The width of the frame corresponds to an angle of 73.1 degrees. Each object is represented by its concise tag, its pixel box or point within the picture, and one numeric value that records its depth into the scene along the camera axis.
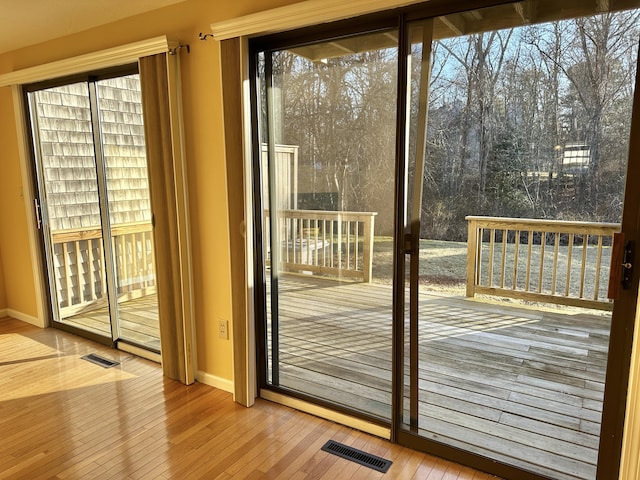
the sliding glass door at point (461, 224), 1.73
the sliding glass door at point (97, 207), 3.29
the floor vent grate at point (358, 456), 2.10
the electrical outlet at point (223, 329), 2.80
